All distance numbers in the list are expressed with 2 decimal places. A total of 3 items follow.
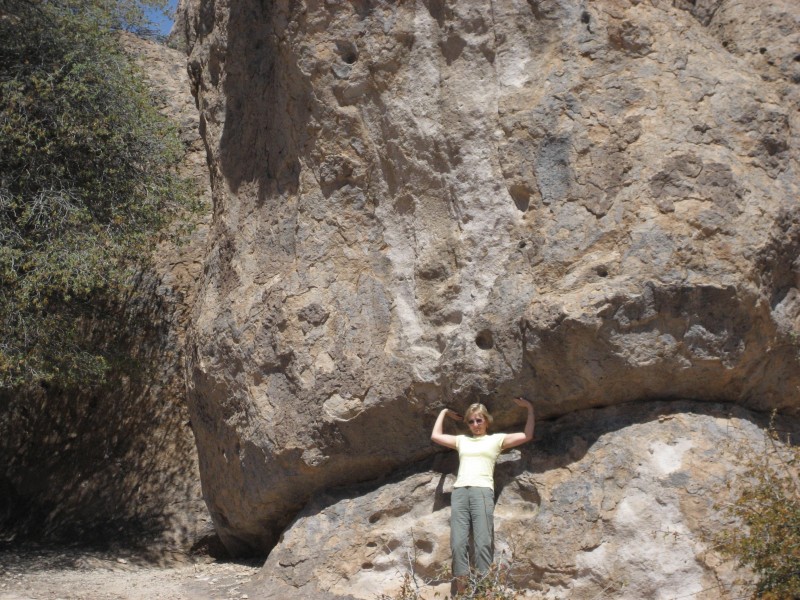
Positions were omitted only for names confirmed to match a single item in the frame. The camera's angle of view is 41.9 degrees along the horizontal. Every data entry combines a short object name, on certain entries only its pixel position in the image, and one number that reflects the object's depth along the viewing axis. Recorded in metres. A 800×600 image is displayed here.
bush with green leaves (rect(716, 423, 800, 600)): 5.00
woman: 5.99
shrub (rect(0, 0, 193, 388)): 8.48
